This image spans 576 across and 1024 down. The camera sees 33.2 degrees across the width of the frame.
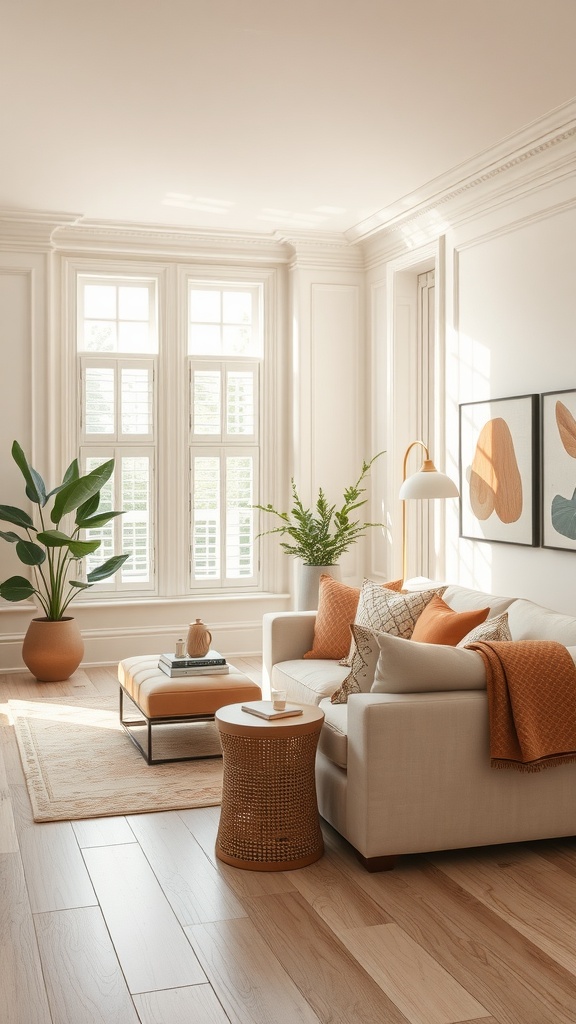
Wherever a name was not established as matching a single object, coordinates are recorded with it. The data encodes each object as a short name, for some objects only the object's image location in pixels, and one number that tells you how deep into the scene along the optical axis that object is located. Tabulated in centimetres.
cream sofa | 318
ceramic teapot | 477
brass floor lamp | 487
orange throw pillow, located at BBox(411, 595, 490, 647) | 372
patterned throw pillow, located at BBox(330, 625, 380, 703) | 340
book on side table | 339
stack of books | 464
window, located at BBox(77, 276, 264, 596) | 693
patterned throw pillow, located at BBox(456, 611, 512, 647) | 353
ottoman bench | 441
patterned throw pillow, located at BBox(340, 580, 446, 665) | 412
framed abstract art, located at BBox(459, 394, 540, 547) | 494
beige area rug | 397
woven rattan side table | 328
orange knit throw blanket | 323
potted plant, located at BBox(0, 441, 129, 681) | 616
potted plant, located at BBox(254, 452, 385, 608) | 635
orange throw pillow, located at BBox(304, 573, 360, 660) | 464
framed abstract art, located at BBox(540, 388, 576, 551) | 462
